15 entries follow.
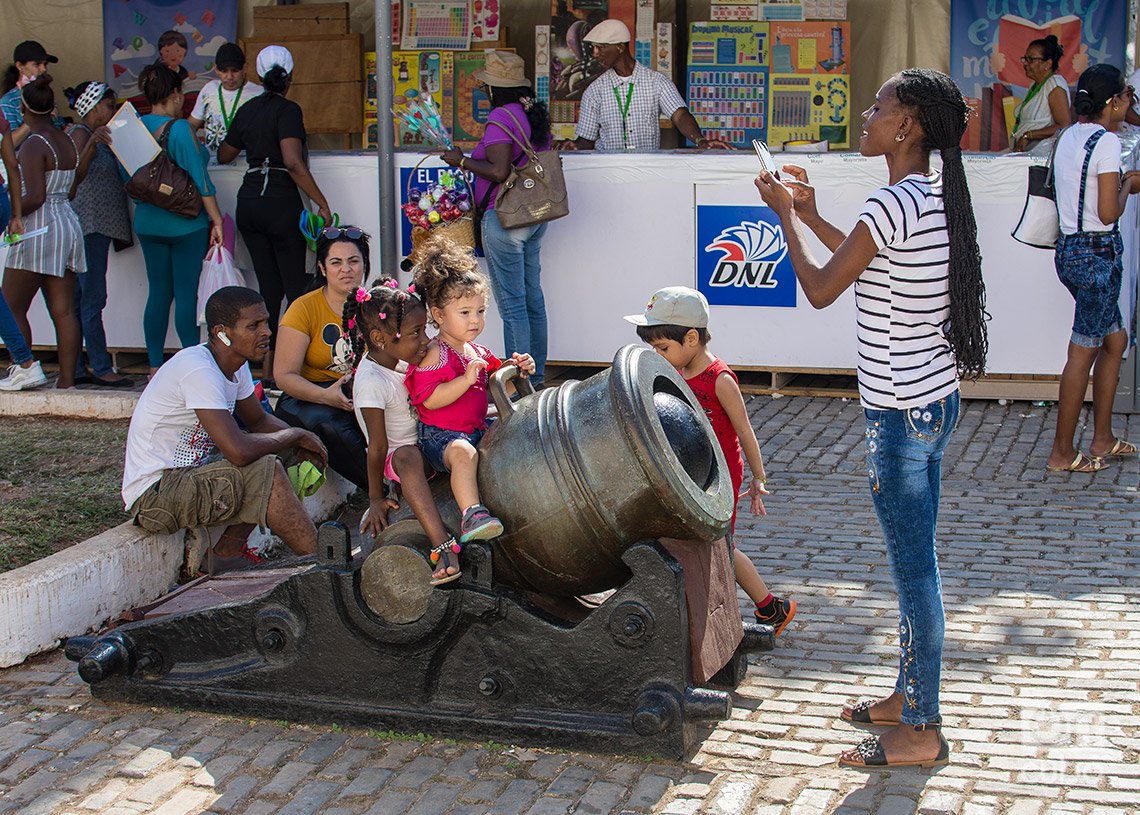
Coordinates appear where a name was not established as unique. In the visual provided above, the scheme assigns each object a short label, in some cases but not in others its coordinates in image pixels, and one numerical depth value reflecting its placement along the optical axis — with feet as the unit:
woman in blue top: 28.19
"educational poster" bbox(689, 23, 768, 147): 35.83
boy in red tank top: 15.38
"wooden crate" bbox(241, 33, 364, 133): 36.78
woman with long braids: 12.37
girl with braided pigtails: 15.62
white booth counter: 27.17
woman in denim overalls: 22.35
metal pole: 27.30
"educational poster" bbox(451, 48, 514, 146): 37.22
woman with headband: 28.86
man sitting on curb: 17.39
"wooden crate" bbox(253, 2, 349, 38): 36.83
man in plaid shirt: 30.35
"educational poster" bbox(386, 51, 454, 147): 37.45
